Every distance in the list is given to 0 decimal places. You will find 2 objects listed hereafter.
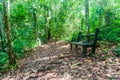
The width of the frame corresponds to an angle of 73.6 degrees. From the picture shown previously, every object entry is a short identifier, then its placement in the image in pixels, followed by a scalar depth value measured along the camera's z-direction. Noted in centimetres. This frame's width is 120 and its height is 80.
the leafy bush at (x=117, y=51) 331
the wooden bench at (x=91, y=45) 331
